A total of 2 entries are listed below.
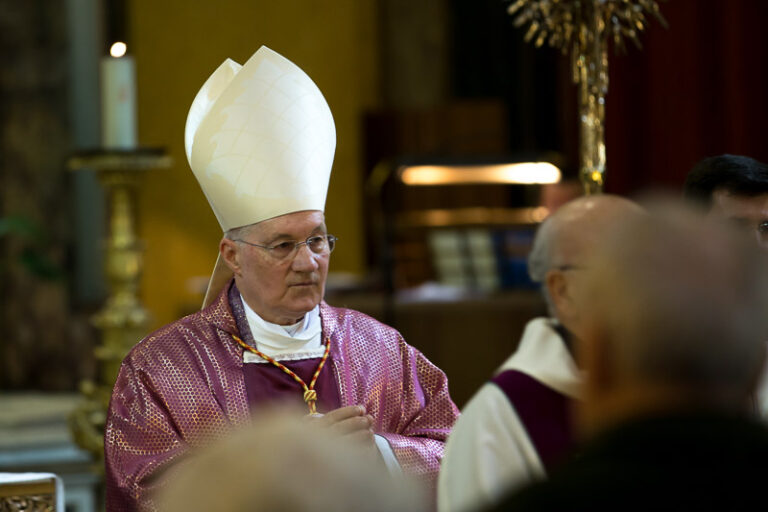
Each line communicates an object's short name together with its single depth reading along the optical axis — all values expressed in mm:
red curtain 13071
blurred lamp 9402
